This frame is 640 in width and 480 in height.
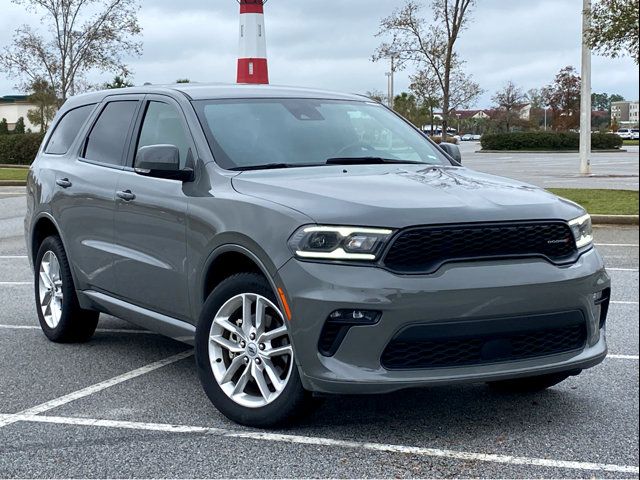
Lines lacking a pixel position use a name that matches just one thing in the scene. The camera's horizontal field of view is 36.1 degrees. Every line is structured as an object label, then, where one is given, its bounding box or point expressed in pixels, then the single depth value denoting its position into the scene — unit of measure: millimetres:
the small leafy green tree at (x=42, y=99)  49775
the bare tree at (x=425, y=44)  34344
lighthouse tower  25422
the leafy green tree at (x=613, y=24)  20953
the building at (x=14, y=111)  115362
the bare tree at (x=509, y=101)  93562
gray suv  4367
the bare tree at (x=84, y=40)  42375
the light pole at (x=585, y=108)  26611
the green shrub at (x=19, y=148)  43969
